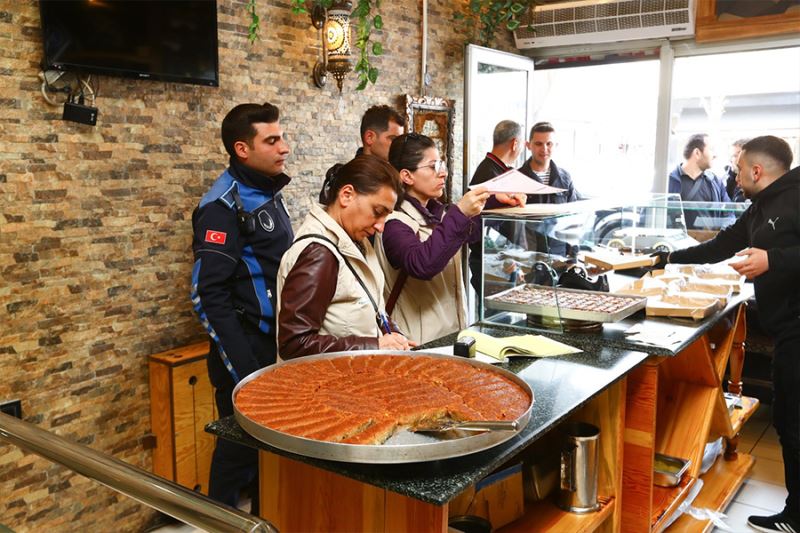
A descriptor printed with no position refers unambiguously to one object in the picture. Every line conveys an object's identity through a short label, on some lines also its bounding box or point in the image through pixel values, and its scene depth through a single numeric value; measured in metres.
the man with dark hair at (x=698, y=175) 5.84
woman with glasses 2.89
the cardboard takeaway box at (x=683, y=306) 3.00
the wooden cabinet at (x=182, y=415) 3.39
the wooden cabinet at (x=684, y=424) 2.57
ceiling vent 5.84
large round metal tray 1.47
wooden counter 1.59
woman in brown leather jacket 2.20
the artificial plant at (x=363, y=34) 4.31
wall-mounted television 2.95
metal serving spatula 1.55
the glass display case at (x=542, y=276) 2.78
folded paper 2.38
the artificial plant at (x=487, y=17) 5.76
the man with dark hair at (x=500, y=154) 4.48
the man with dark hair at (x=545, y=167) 4.97
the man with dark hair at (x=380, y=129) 3.94
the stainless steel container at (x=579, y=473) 2.26
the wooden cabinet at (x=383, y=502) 1.64
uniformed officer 2.81
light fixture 4.32
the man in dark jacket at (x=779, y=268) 3.25
